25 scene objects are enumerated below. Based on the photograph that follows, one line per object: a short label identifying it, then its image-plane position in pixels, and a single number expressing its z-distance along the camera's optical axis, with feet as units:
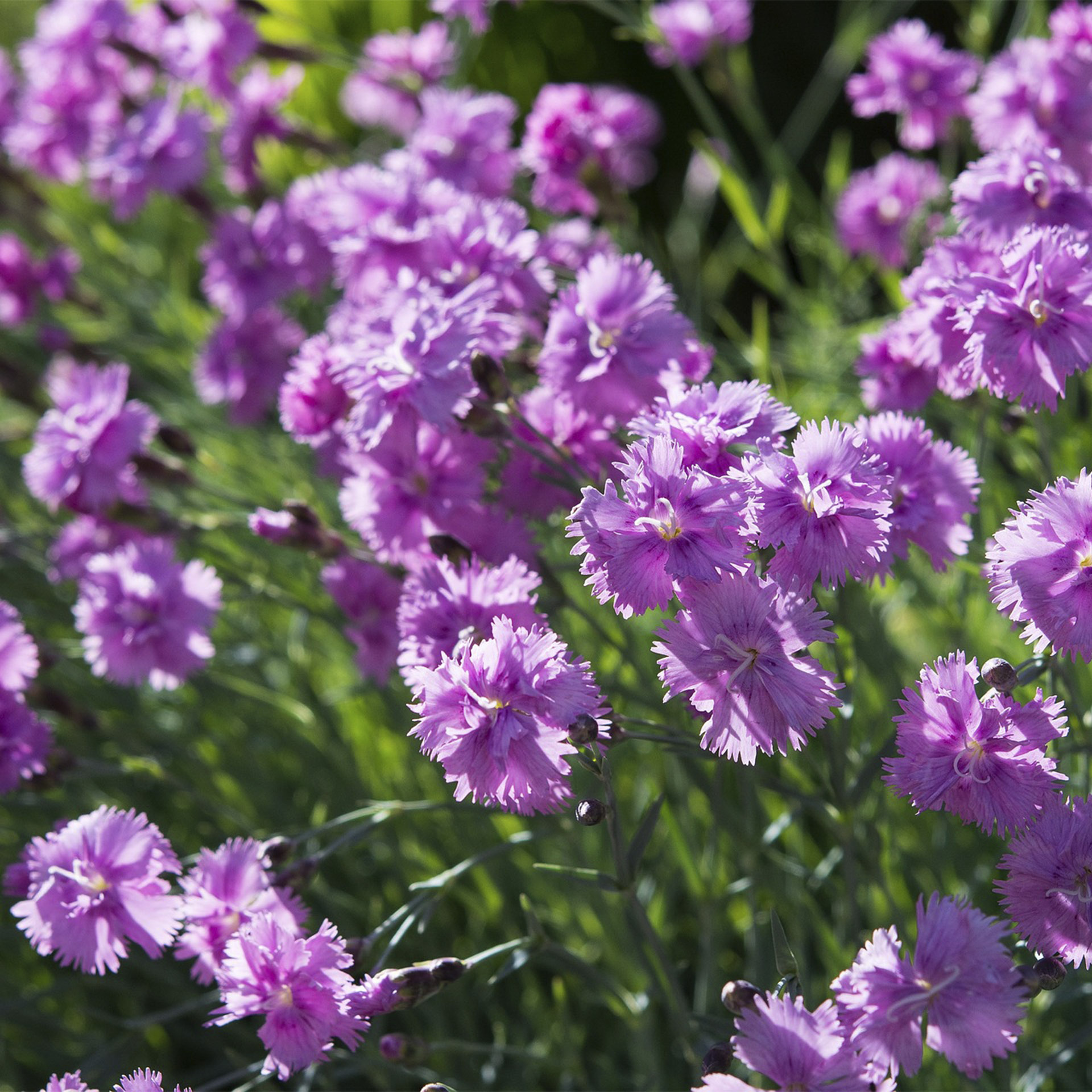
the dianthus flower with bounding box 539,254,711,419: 2.99
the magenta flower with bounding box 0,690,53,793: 3.05
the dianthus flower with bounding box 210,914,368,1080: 2.84
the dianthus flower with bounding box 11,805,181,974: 2.92
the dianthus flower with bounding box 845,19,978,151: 3.41
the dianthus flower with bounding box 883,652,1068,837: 2.81
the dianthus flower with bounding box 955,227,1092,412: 2.90
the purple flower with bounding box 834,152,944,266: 3.61
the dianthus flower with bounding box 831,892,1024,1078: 2.76
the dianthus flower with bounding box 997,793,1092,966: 2.80
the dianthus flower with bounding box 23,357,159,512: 3.19
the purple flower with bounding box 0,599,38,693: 3.06
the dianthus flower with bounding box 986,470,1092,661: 2.82
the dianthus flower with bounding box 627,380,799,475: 2.86
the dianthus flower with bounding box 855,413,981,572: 2.92
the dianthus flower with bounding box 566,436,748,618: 2.81
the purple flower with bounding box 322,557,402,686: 3.14
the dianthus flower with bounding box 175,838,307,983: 2.92
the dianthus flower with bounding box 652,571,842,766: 2.81
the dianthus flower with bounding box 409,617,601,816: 2.82
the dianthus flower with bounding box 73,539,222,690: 3.13
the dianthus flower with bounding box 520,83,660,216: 3.37
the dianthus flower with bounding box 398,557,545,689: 2.92
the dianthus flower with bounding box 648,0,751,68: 3.69
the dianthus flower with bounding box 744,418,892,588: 2.82
